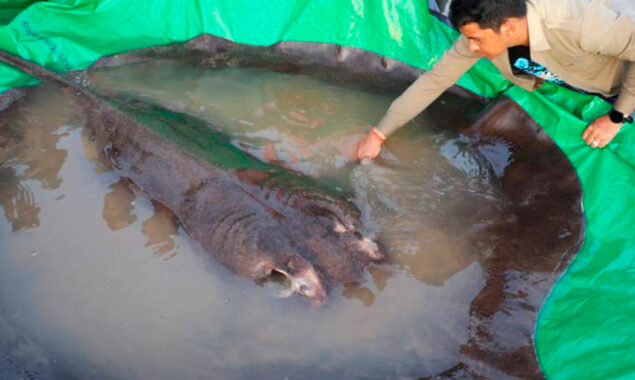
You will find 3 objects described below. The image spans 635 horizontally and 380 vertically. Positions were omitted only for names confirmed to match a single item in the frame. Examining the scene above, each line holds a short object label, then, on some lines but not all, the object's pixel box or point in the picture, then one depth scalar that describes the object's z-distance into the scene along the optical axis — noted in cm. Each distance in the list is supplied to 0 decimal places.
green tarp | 311
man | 312
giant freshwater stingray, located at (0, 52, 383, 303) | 339
